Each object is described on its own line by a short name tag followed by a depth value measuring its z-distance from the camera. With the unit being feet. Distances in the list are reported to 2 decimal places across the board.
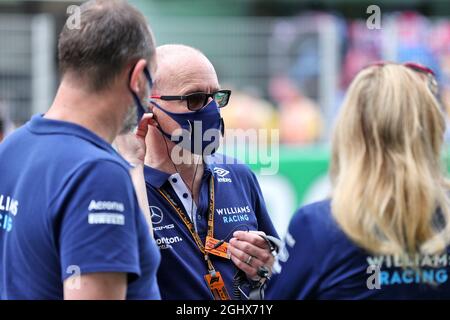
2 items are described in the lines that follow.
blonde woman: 16.28
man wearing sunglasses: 21.71
